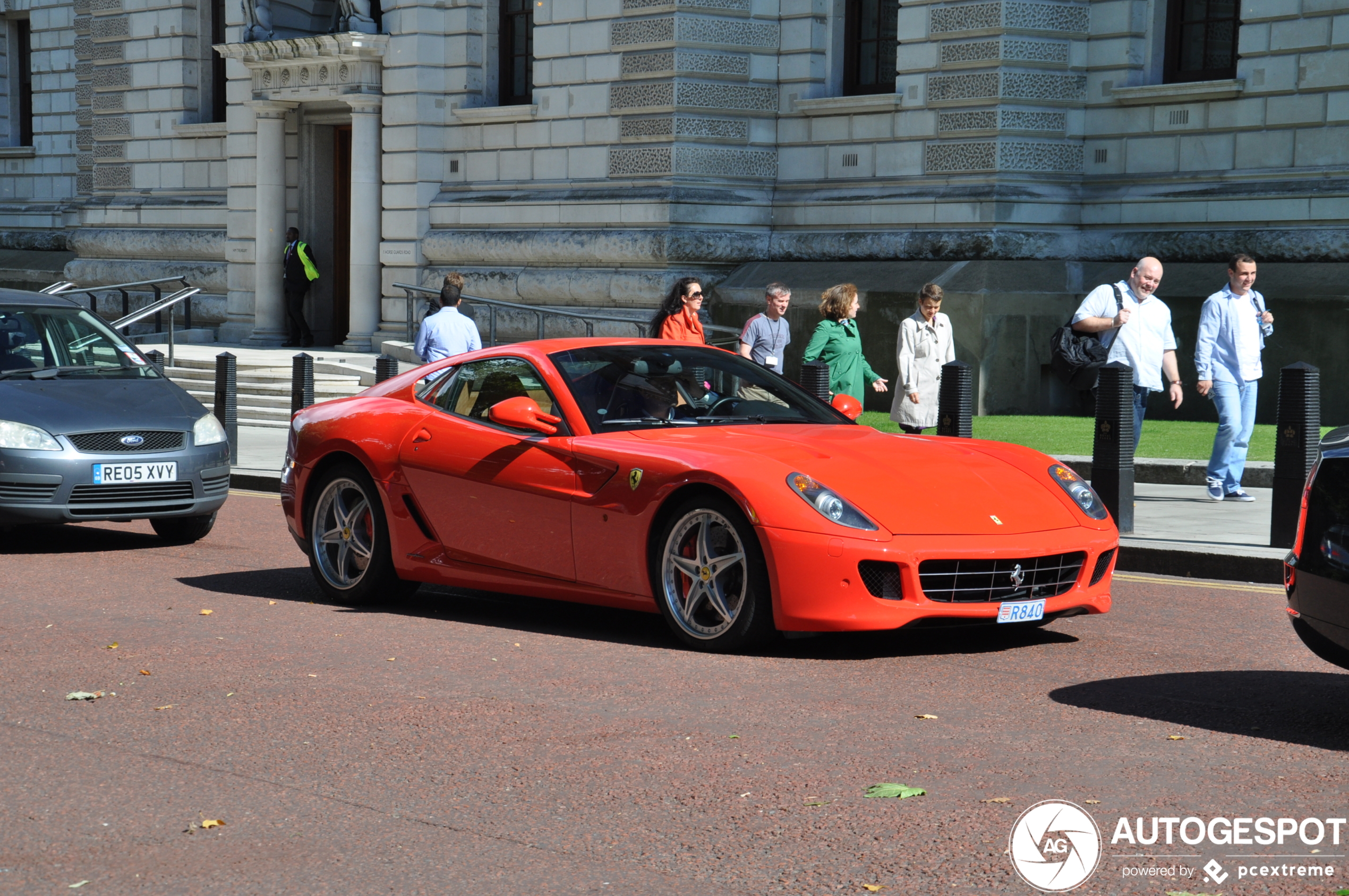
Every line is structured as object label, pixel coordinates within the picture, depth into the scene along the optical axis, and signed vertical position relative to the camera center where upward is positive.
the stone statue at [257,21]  27.48 +2.74
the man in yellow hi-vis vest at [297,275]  27.56 -1.06
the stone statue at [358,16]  25.72 +2.68
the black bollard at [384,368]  16.83 -1.49
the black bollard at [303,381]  17.30 -1.67
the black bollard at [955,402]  12.92 -1.29
